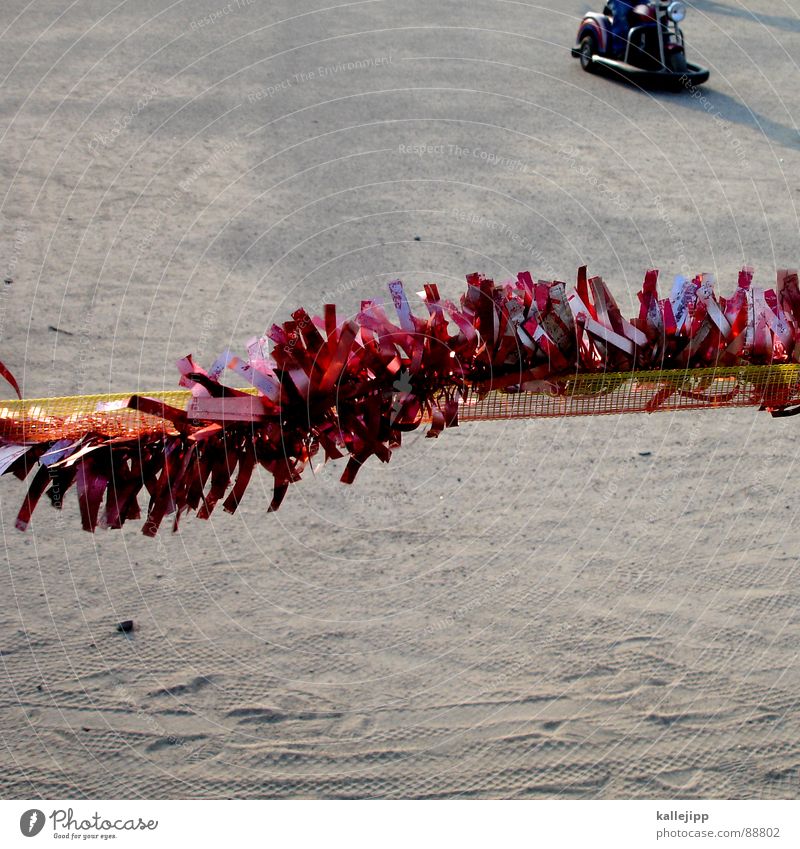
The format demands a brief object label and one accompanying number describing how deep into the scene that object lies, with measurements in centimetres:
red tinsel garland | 161
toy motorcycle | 705
